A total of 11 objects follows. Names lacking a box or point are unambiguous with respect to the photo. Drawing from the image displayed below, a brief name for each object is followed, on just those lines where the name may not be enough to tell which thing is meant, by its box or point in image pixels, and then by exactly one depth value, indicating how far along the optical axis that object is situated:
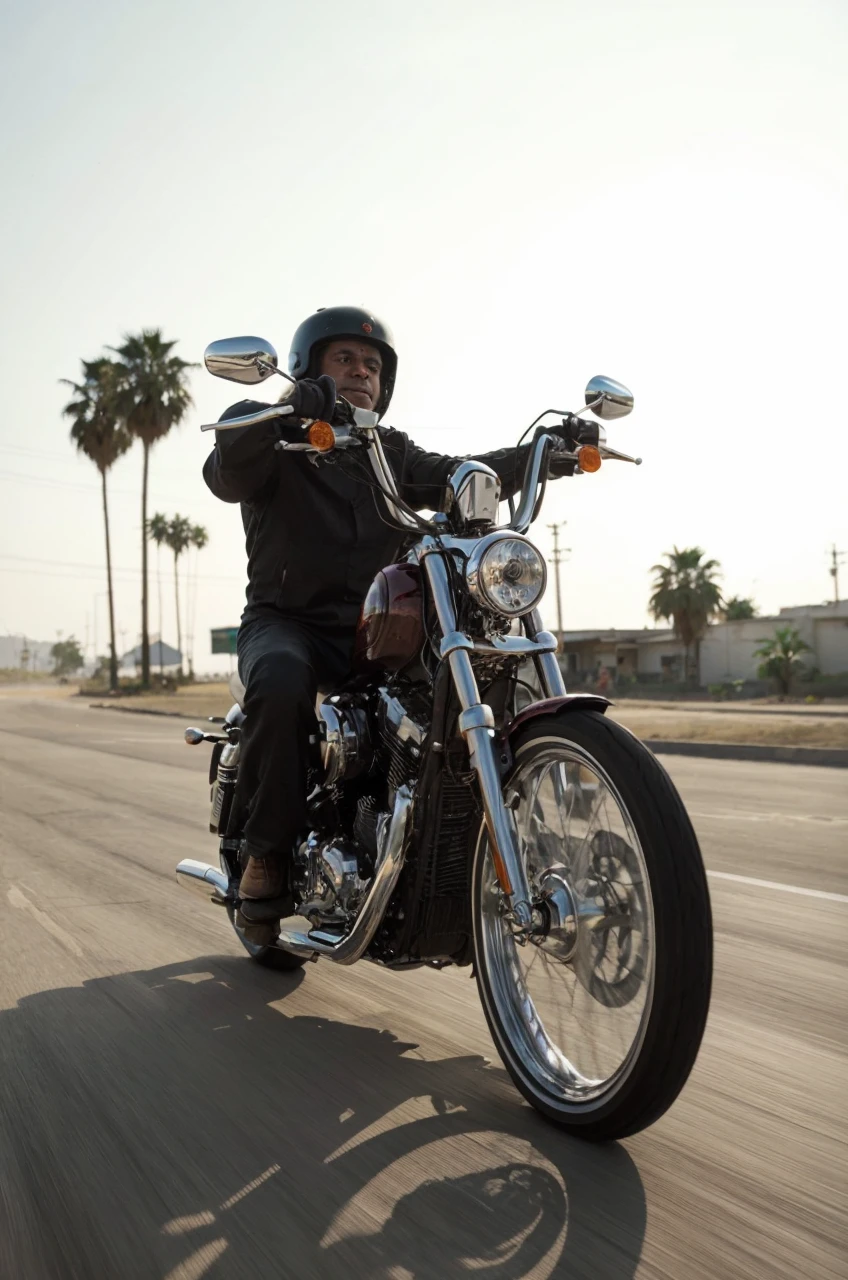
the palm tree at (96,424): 45.88
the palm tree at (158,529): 84.62
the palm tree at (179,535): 84.62
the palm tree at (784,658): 46.78
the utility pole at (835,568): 86.31
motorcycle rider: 3.23
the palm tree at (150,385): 43.78
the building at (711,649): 57.94
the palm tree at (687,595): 61.09
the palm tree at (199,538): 85.62
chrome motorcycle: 2.17
